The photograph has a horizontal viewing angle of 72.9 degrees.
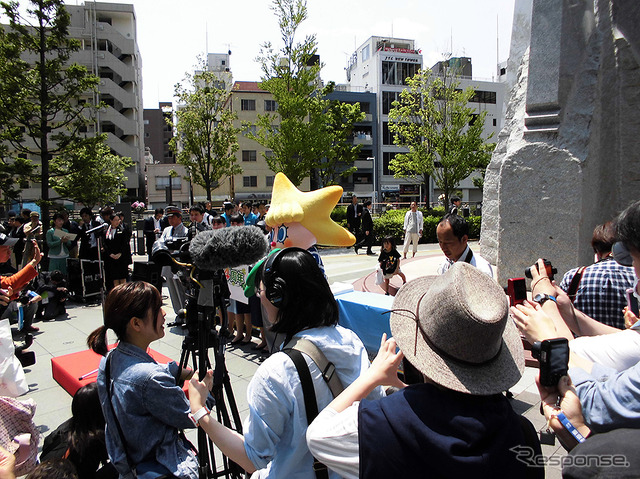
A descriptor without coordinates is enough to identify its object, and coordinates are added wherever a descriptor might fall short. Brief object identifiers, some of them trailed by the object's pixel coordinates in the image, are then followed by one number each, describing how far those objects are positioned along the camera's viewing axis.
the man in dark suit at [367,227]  15.85
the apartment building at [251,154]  45.81
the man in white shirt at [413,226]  13.60
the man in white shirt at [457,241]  3.54
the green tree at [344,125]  32.53
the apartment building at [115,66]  40.97
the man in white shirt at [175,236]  7.25
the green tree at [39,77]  10.92
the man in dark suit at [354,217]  16.69
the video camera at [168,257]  3.73
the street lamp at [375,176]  49.78
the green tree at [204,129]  22.88
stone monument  6.14
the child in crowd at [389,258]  8.10
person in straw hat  1.16
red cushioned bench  4.64
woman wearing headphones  1.59
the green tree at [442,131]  23.52
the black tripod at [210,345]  2.36
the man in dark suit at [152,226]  12.32
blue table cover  4.64
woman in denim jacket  2.12
